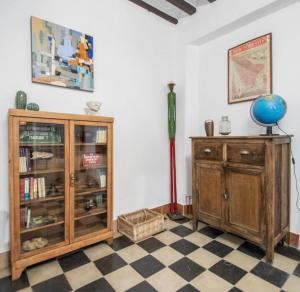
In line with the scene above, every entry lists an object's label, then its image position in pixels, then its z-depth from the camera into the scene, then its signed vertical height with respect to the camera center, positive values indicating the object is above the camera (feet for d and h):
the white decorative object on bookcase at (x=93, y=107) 6.53 +1.16
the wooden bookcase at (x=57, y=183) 5.06 -1.19
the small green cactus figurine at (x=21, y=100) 5.33 +1.14
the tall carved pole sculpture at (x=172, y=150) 9.01 -0.35
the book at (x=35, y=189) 5.56 -1.28
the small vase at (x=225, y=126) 7.21 +0.58
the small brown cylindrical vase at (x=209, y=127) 7.54 +0.57
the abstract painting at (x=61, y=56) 5.96 +2.74
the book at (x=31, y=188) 5.50 -1.23
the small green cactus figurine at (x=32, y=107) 5.48 +0.99
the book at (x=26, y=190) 5.41 -1.27
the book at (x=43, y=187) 5.72 -1.26
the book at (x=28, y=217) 5.46 -2.03
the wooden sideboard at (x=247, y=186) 5.57 -1.36
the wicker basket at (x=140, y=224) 6.98 -3.02
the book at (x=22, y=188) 5.32 -1.19
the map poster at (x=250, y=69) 7.00 +2.69
